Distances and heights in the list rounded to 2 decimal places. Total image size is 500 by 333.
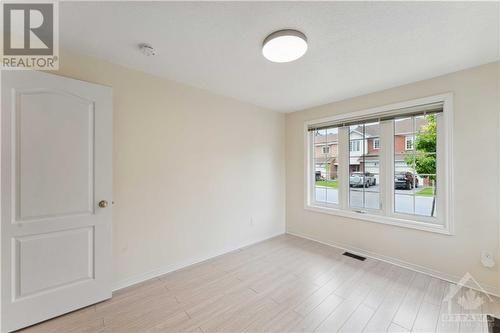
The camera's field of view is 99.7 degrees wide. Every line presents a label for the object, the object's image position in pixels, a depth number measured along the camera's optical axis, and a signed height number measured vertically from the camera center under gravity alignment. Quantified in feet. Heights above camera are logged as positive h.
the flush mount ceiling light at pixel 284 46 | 5.56 +3.35
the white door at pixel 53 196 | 5.48 -0.84
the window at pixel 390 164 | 8.39 +0.12
